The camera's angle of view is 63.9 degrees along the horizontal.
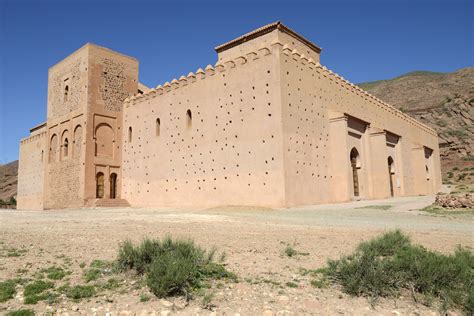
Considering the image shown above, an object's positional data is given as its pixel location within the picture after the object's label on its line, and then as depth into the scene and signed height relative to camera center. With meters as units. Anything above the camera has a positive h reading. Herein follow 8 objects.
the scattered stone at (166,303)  4.06 -1.11
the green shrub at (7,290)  4.14 -0.97
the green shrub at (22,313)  3.71 -1.07
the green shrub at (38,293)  4.11 -1.01
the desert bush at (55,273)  4.81 -0.91
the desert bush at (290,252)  6.05 -0.90
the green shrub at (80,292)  4.24 -1.02
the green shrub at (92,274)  4.76 -0.93
